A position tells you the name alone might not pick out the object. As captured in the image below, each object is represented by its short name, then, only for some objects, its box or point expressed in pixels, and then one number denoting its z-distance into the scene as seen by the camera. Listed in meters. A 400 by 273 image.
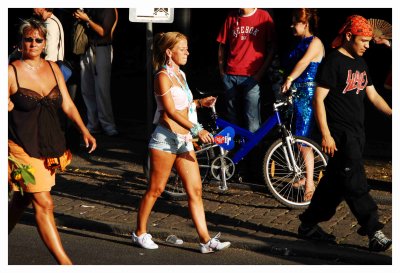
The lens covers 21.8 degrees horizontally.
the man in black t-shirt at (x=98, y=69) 13.42
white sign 10.95
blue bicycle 10.15
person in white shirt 12.07
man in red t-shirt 10.88
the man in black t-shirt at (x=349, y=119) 8.41
